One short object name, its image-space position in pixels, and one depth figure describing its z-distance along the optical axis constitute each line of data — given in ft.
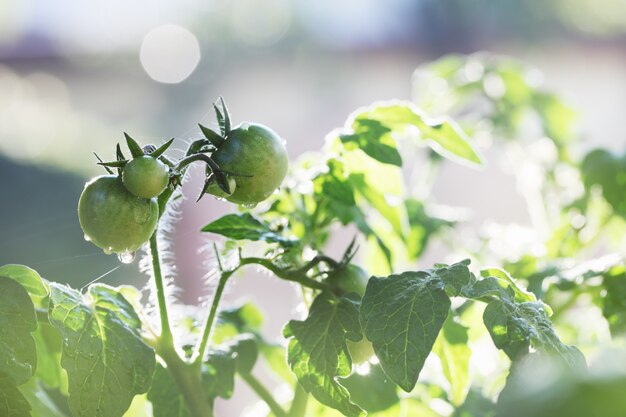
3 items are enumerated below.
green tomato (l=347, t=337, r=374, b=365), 1.54
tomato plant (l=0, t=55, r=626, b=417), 1.36
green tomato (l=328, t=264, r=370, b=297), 1.55
